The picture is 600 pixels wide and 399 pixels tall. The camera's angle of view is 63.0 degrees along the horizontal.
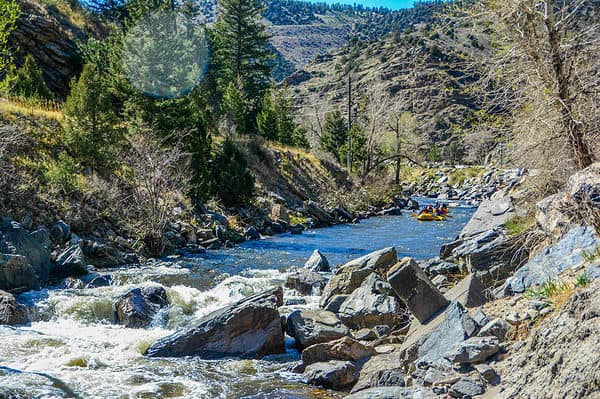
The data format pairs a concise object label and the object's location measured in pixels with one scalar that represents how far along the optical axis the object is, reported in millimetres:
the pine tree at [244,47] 49406
